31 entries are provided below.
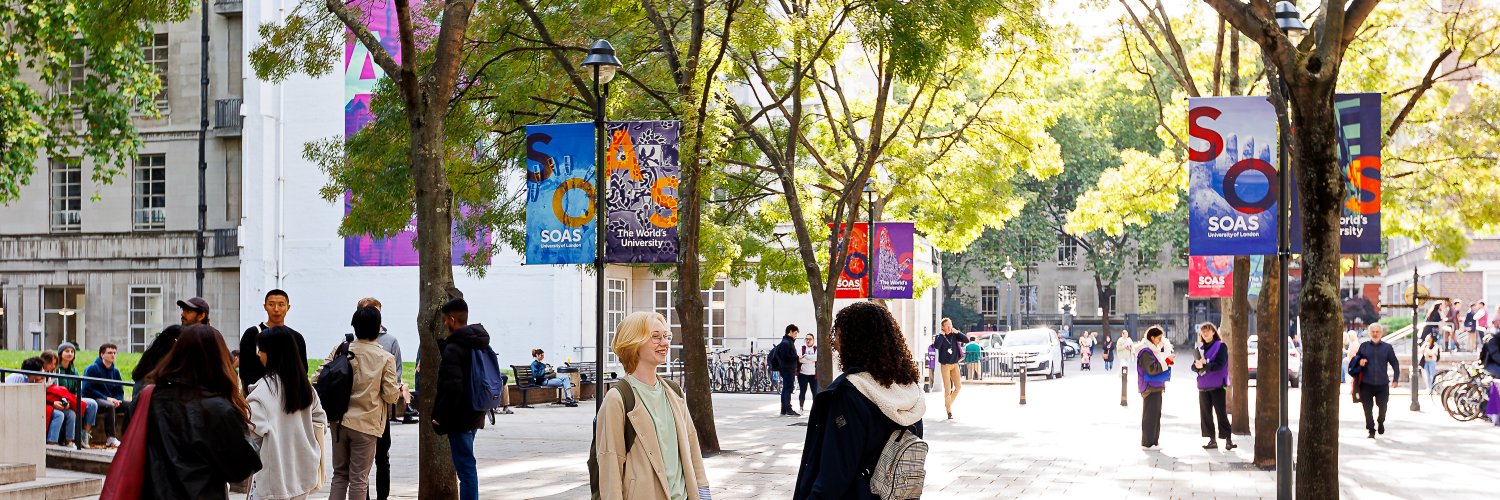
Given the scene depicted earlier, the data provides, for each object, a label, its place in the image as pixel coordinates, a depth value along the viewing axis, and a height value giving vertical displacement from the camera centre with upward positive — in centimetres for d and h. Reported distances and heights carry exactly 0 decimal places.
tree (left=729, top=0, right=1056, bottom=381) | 1595 +250
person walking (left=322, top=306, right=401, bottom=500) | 1057 -92
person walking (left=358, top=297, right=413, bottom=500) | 1206 -146
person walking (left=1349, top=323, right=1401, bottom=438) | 2248 -131
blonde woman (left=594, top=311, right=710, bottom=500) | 630 -61
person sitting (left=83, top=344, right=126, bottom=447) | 1723 -127
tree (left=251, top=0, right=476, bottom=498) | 1181 +92
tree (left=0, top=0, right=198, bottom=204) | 2439 +311
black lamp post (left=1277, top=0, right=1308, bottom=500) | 1130 +38
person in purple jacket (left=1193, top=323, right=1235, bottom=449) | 1867 -121
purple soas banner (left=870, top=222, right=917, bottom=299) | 2673 +39
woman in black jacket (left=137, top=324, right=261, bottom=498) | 694 -65
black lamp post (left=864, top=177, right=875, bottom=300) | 2523 +57
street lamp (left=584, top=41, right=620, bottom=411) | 1294 +125
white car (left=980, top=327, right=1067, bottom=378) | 4569 -220
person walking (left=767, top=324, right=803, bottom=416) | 2775 -147
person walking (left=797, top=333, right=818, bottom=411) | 2891 -168
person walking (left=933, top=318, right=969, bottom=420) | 2611 -124
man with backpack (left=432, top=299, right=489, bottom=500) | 1023 -67
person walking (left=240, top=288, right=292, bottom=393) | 934 -48
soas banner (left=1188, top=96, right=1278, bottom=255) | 1341 +90
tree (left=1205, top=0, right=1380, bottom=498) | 1021 +62
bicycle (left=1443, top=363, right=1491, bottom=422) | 2616 -202
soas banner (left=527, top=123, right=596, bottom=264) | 1376 +75
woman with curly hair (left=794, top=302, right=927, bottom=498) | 598 -49
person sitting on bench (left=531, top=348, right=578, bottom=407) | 3058 -193
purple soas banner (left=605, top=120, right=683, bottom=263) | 1452 +78
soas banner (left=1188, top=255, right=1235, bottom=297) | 2544 +5
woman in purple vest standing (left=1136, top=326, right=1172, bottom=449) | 1891 -116
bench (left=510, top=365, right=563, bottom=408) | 2983 -198
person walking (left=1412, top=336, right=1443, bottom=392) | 3362 -169
